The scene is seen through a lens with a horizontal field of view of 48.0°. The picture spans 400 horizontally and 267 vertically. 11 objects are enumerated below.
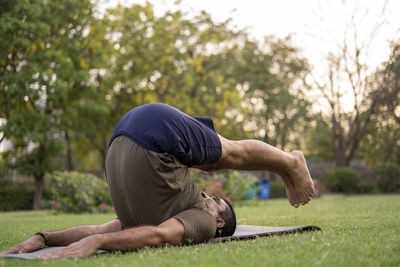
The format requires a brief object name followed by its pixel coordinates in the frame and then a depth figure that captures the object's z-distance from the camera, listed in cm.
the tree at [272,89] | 3125
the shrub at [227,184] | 1197
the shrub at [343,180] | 2212
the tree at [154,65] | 2156
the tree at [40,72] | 1697
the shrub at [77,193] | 1196
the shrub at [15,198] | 1897
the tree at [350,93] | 2522
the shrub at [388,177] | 2236
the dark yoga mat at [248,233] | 307
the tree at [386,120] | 2261
